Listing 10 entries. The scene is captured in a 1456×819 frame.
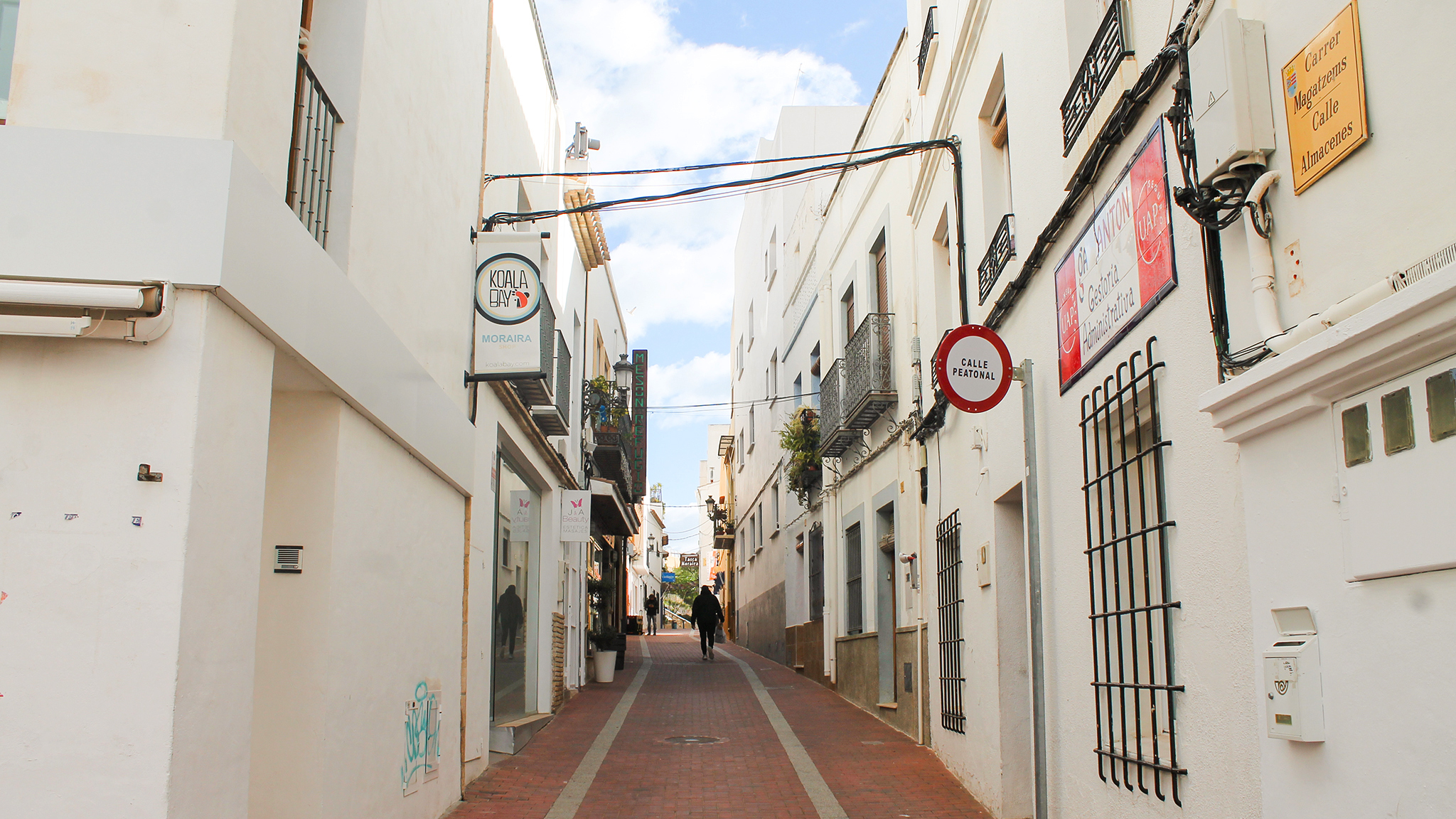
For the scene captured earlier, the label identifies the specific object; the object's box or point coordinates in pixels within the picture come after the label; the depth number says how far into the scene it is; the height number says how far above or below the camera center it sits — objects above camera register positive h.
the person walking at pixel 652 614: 38.12 -0.75
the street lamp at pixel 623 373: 18.50 +3.77
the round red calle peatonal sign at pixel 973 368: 6.46 +1.37
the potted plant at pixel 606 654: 17.70 -1.02
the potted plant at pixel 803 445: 17.64 +2.42
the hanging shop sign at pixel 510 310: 8.91 +2.34
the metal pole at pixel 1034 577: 6.65 +0.10
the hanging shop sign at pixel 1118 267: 4.88 +1.67
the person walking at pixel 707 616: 22.47 -0.50
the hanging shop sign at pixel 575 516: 15.14 +1.08
